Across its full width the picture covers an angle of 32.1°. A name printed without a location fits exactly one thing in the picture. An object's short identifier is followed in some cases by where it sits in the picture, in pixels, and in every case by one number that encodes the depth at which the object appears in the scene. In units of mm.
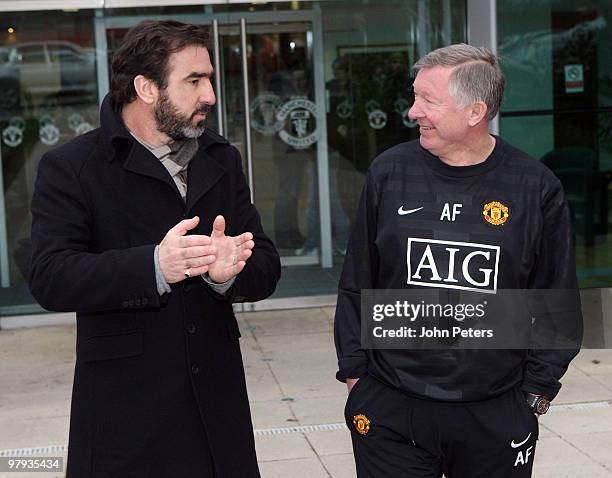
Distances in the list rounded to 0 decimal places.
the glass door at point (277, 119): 9875
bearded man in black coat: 3025
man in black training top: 3178
